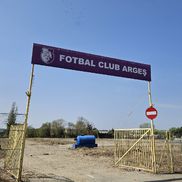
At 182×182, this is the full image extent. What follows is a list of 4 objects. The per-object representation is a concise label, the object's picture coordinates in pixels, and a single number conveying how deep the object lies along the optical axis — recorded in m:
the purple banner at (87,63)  9.26
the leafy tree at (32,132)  63.66
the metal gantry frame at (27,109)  8.04
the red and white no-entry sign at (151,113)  10.79
